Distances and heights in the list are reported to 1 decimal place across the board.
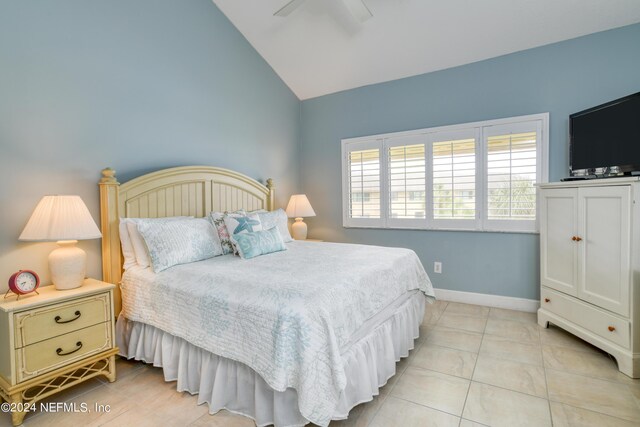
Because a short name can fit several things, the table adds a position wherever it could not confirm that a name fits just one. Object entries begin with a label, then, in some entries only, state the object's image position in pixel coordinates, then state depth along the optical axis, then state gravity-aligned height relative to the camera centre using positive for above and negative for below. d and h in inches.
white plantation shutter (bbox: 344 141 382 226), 161.2 +11.2
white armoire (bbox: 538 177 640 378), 84.1 -17.0
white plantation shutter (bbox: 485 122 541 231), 126.1 +12.0
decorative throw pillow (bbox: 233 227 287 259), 102.4 -11.1
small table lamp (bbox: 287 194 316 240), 161.5 -2.1
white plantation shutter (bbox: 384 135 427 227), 148.9 +12.4
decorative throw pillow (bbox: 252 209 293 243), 125.6 -4.9
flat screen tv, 89.7 +19.9
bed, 59.1 -24.0
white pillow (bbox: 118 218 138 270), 96.0 -10.6
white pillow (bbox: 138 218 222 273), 90.1 -9.5
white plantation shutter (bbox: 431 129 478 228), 137.7 +12.2
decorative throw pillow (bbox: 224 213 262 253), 108.6 -5.5
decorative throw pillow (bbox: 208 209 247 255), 109.4 -7.8
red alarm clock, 72.5 -16.0
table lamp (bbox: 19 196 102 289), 76.7 -4.7
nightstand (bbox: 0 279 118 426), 68.5 -29.2
